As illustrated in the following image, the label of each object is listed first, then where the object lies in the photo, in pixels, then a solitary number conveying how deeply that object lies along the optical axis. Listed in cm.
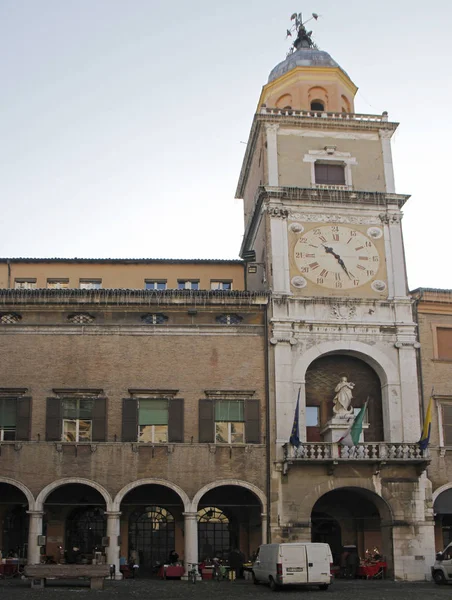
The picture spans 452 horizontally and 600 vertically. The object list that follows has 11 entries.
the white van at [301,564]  2886
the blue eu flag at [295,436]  3541
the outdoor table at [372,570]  3538
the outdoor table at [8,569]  3464
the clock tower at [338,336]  3569
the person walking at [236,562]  3591
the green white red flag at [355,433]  3556
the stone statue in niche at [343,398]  3712
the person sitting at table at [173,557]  3634
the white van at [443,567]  3303
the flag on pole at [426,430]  3550
